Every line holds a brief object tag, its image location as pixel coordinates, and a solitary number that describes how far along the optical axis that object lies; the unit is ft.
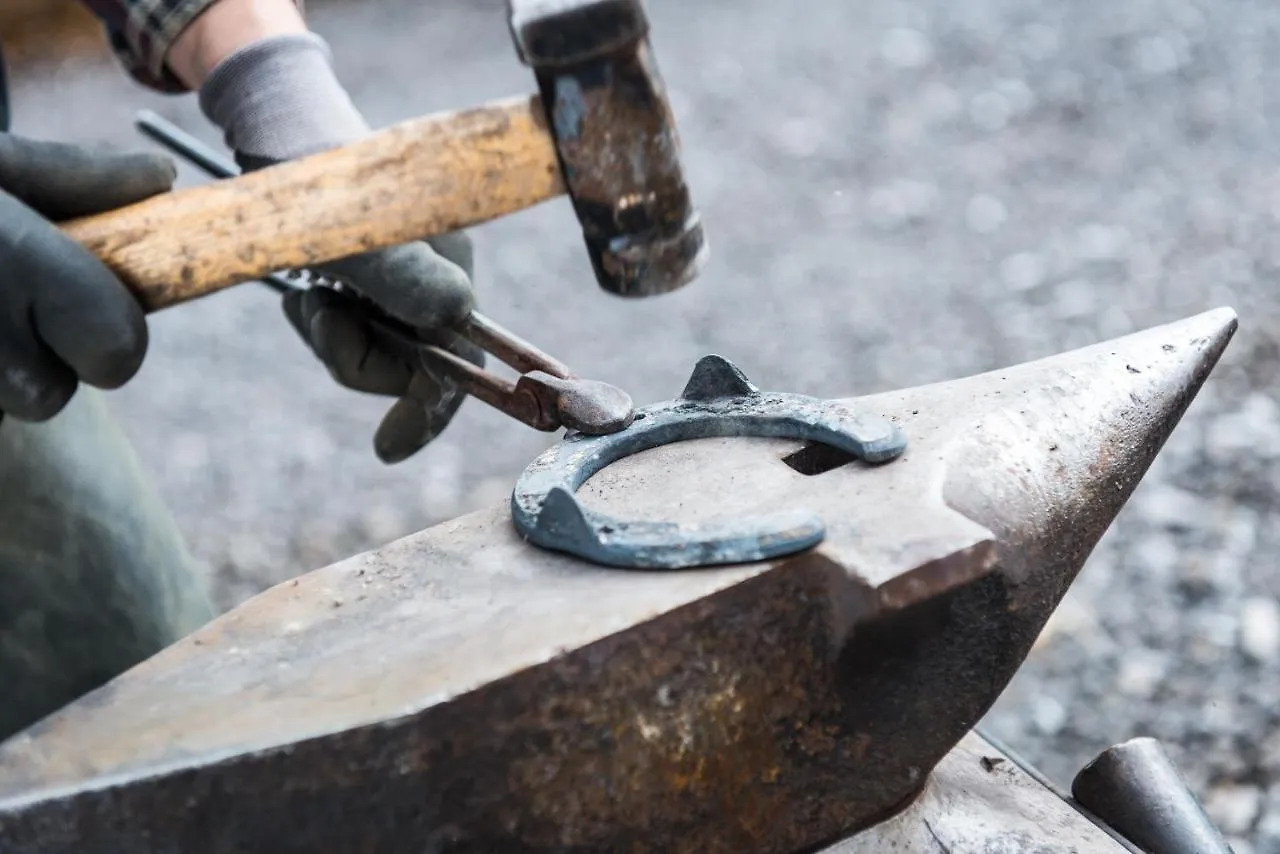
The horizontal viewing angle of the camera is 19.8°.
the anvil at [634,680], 4.17
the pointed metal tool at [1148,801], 4.63
